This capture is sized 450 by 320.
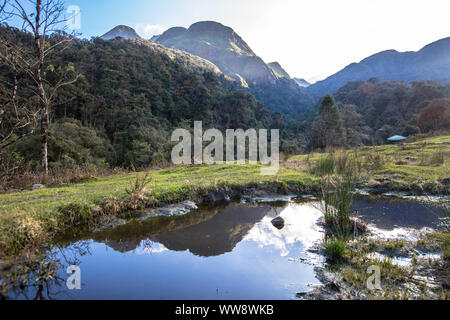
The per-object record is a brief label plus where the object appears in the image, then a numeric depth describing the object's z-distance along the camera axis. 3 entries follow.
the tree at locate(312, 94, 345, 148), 43.76
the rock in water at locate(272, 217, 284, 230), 7.08
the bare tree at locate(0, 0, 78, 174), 10.12
